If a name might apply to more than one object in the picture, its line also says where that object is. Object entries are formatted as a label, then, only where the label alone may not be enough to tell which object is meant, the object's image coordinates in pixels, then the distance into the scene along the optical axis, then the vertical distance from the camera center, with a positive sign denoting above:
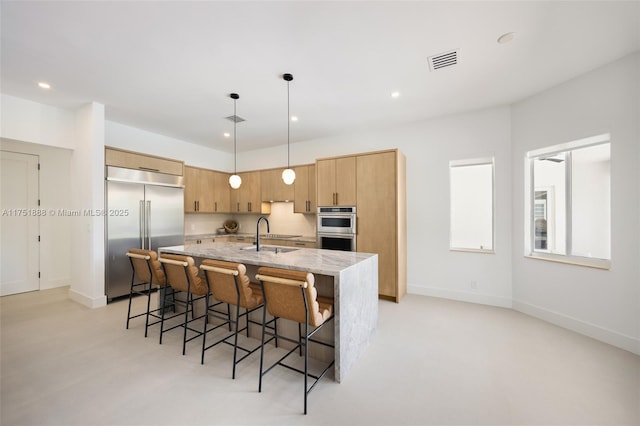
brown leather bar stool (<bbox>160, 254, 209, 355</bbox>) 2.57 -0.64
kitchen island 2.11 -0.60
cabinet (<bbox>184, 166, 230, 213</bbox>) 5.40 +0.48
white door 4.42 -0.18
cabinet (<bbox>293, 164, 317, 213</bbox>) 5.19 +0.47
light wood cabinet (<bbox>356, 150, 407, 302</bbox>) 4.02 -0.04
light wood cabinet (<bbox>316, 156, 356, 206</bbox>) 4.38 +0.54
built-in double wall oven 4.36 -0.26
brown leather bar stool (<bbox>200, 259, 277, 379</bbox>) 2.19 -0.63
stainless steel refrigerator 4.00 -0.06
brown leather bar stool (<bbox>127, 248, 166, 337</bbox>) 2.94 -0.62
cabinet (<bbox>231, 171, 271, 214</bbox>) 5.98 +0.37
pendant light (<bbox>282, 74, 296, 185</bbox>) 3.40 +0.48
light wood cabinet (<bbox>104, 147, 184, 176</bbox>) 4.06 +0.88
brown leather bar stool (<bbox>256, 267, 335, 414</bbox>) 1.86 -0.63
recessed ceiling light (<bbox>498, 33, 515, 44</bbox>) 2.30 +1.56
